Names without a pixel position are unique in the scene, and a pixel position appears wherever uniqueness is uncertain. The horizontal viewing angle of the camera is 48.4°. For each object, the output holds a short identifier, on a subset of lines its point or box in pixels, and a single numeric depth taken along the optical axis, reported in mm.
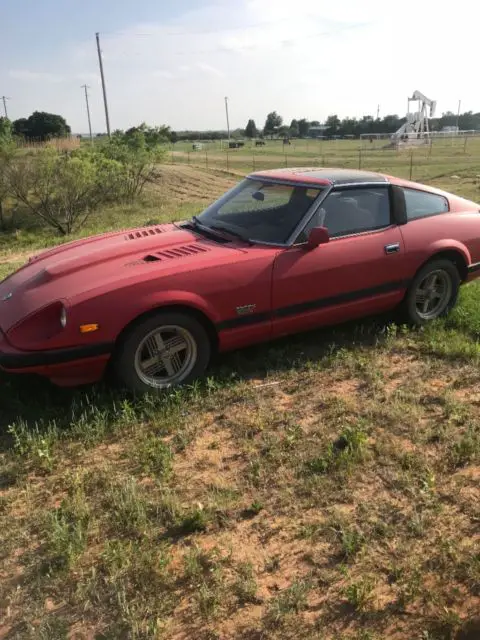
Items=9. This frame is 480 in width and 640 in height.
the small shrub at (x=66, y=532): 2328
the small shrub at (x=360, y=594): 2096
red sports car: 3365
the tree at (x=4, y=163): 17984
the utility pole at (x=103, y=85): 36062
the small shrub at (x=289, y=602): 2055
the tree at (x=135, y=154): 21250
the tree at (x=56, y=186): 17500
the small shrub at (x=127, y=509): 2508
